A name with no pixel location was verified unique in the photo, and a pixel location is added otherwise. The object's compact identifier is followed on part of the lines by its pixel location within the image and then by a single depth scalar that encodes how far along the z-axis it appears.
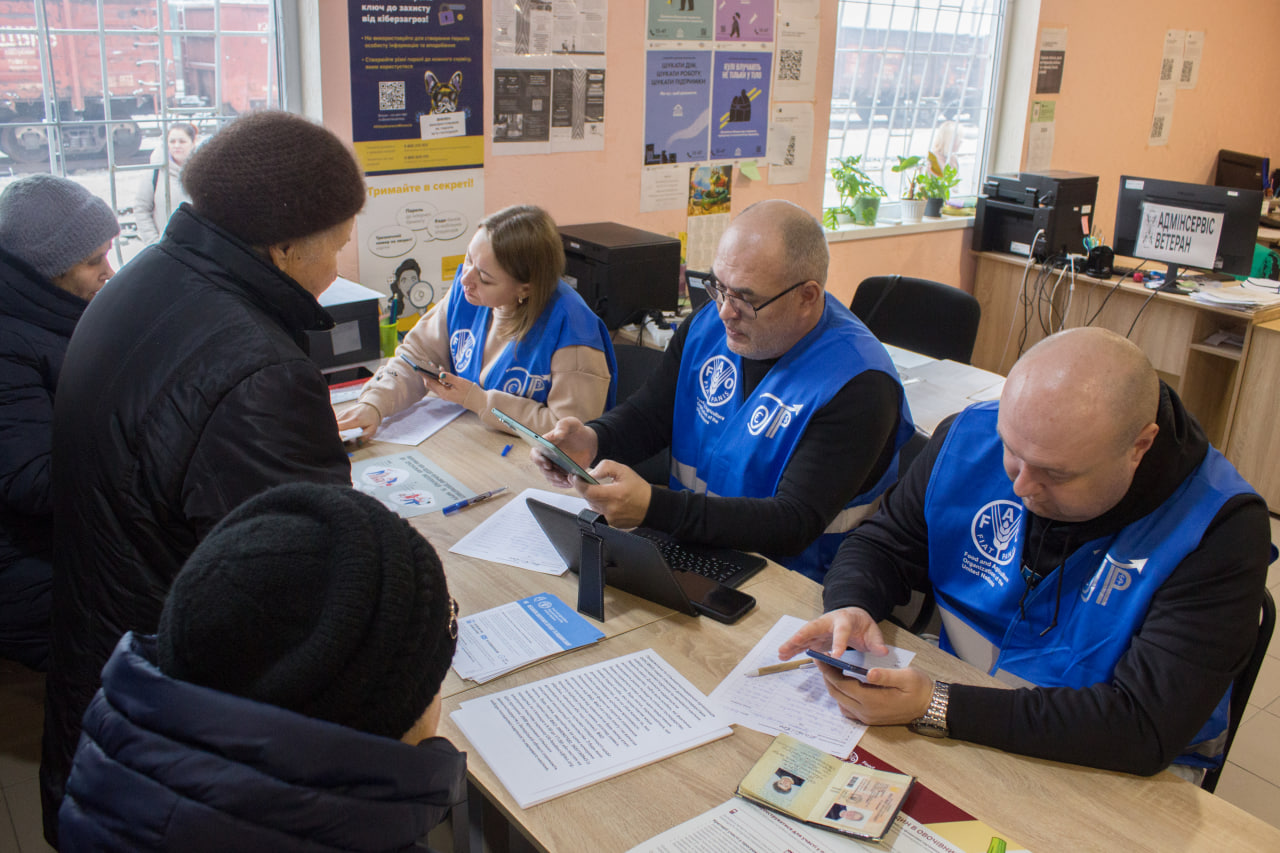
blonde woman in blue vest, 2.57
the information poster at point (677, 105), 3.90
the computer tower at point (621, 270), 3.43
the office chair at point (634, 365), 2.91
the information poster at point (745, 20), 4.02
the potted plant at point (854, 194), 4.92
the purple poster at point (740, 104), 4.12
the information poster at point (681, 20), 3.81
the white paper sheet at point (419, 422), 2.48
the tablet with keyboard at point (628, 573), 1.65
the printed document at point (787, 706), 1.40
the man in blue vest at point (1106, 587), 1.39
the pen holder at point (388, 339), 3.17
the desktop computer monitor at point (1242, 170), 6.95
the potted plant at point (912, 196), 5.16
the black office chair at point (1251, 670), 1.50
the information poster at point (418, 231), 3.34
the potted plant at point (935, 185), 5.28
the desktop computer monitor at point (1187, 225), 4.29
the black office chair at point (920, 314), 3.56
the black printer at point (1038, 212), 4.96
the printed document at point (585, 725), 1.30
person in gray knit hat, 1.95
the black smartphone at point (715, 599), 1.69
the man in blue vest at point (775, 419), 1.93
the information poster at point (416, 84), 3.15
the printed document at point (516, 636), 1.53
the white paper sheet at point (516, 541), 1.86
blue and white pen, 2.06
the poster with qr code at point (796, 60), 4.27
